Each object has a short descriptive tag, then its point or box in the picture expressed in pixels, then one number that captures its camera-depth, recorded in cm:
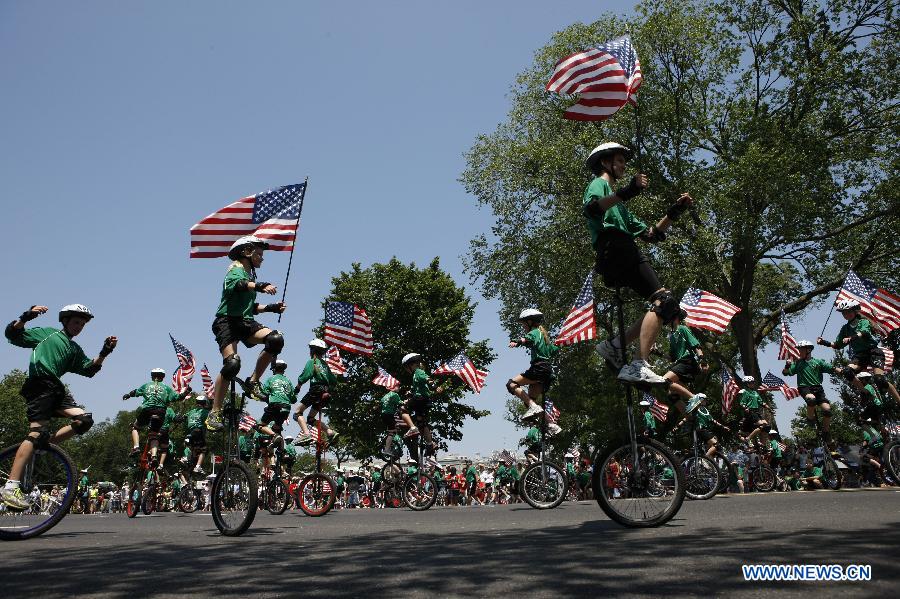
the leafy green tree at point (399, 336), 3766
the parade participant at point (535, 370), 1006
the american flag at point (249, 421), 1474
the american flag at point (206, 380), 2075
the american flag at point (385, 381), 2063
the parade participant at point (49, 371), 668
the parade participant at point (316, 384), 1236
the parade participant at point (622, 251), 526
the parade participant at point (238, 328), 646
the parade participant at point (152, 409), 1427
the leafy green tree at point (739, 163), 2402
